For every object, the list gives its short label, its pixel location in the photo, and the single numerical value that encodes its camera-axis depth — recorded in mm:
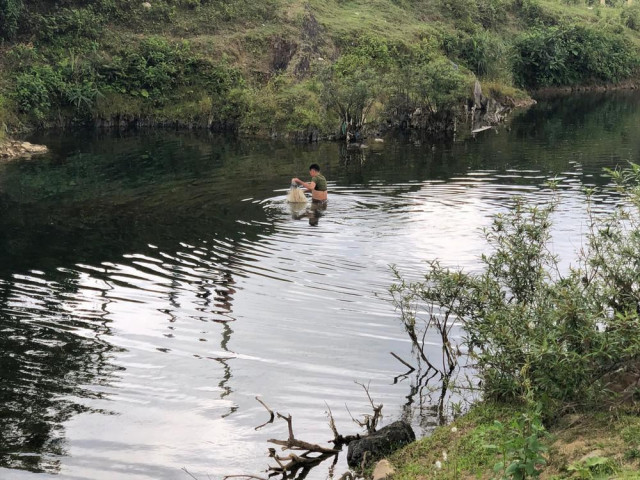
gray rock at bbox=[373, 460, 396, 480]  8547
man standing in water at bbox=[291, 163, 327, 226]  25000
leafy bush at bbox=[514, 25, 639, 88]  70375
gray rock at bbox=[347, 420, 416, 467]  9242
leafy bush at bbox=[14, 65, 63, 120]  45906
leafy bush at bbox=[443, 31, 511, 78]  61750
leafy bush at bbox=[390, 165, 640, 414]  8414
